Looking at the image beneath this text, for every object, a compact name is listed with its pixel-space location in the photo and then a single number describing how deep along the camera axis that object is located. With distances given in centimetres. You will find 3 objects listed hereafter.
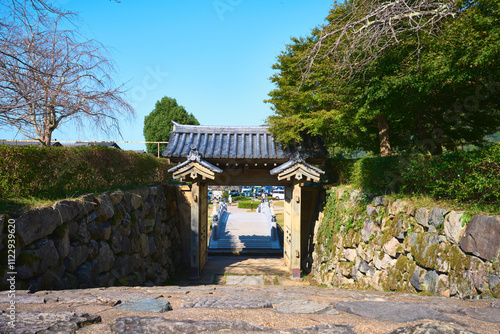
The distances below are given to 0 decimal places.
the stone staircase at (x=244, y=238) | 1438
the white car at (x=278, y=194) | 4434
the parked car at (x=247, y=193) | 4942
